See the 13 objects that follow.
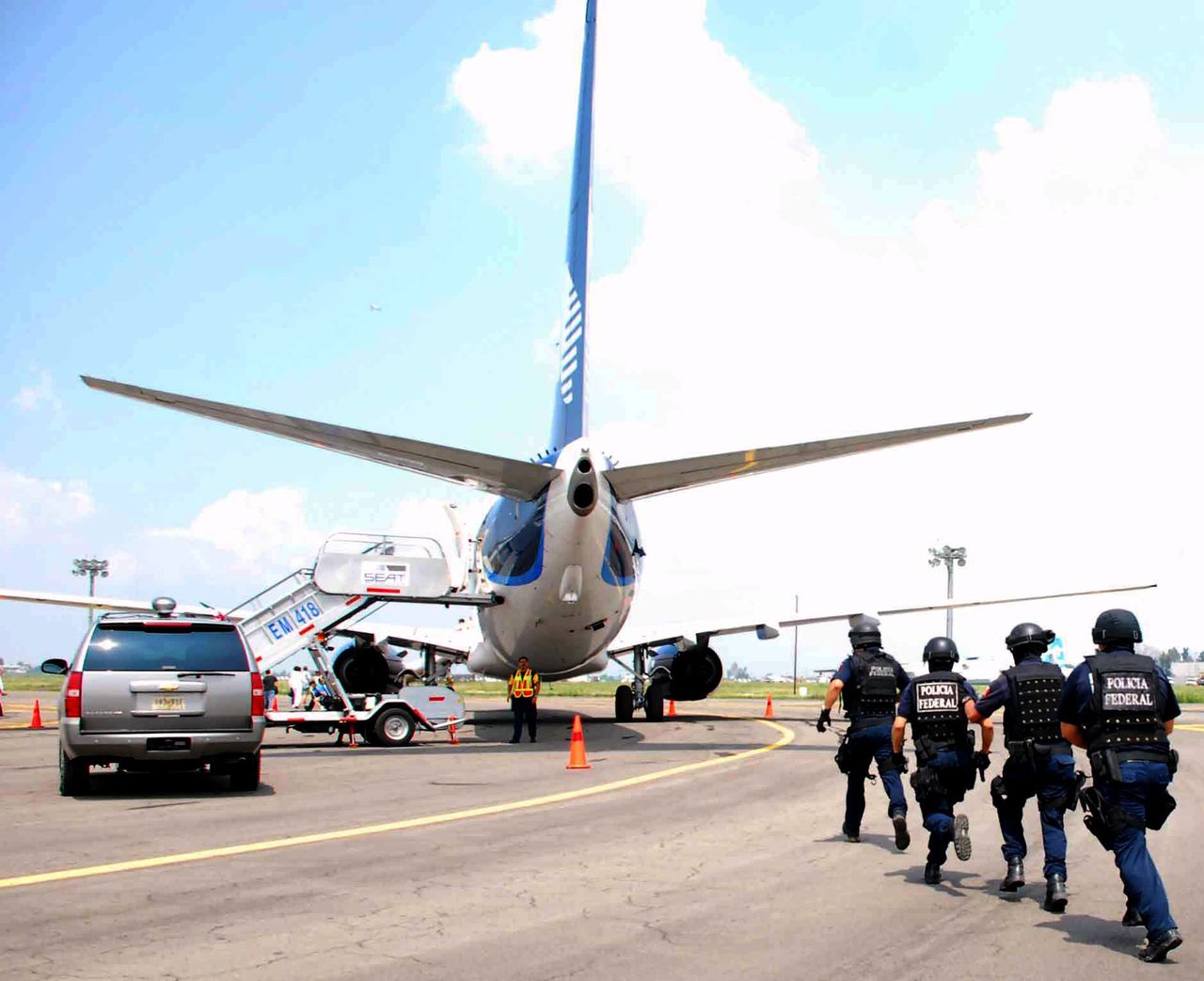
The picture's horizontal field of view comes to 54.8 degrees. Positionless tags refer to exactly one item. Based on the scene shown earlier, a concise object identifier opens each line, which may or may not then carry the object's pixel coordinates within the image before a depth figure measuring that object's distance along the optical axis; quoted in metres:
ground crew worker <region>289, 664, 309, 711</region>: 23.91
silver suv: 12.34
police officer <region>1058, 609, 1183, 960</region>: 6.41
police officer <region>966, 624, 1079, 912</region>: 7.56
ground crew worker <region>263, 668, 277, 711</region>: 27.57
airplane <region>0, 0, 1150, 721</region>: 15.76
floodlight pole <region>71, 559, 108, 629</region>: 100.62
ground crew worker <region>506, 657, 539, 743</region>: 21.94
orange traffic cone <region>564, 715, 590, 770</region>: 16.69
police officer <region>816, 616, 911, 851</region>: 9.75
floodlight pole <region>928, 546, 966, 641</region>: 87.88
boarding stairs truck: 20.59
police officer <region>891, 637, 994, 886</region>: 8.14
